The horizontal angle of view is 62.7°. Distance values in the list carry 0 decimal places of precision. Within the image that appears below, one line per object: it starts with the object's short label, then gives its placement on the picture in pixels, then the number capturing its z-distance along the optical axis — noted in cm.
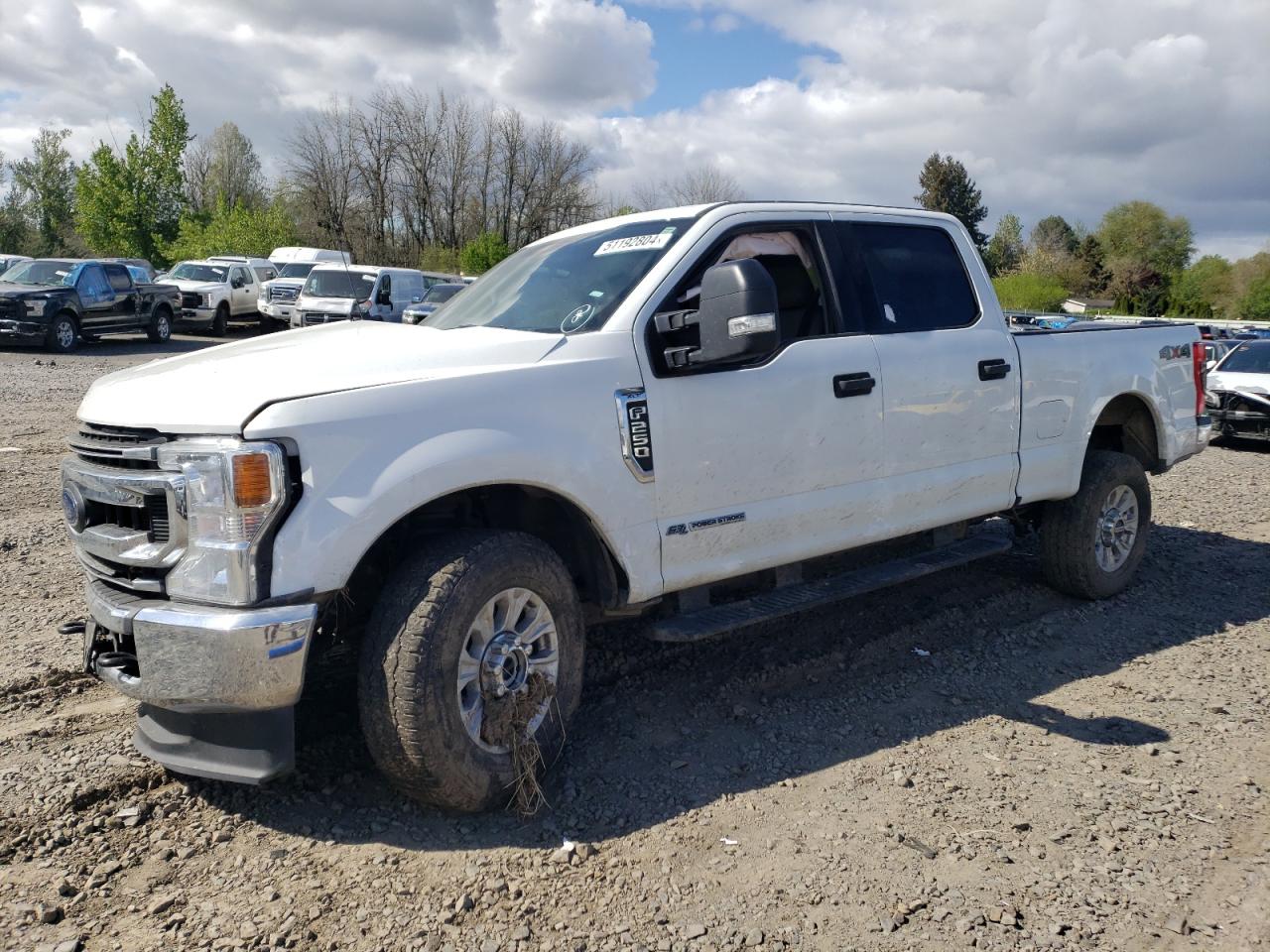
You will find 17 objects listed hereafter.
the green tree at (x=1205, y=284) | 7369
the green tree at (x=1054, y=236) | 8819
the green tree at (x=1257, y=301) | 6706
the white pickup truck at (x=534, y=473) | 319
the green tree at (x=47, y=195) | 6481
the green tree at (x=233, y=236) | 4838
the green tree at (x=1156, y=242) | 8256
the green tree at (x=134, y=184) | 4853
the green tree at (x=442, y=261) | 5225
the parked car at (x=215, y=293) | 2739
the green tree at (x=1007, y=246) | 8125
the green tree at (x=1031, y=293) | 5853
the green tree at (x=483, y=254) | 4491
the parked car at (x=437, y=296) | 2200
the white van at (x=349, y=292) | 2327
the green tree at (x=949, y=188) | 8425
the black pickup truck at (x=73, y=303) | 1983
